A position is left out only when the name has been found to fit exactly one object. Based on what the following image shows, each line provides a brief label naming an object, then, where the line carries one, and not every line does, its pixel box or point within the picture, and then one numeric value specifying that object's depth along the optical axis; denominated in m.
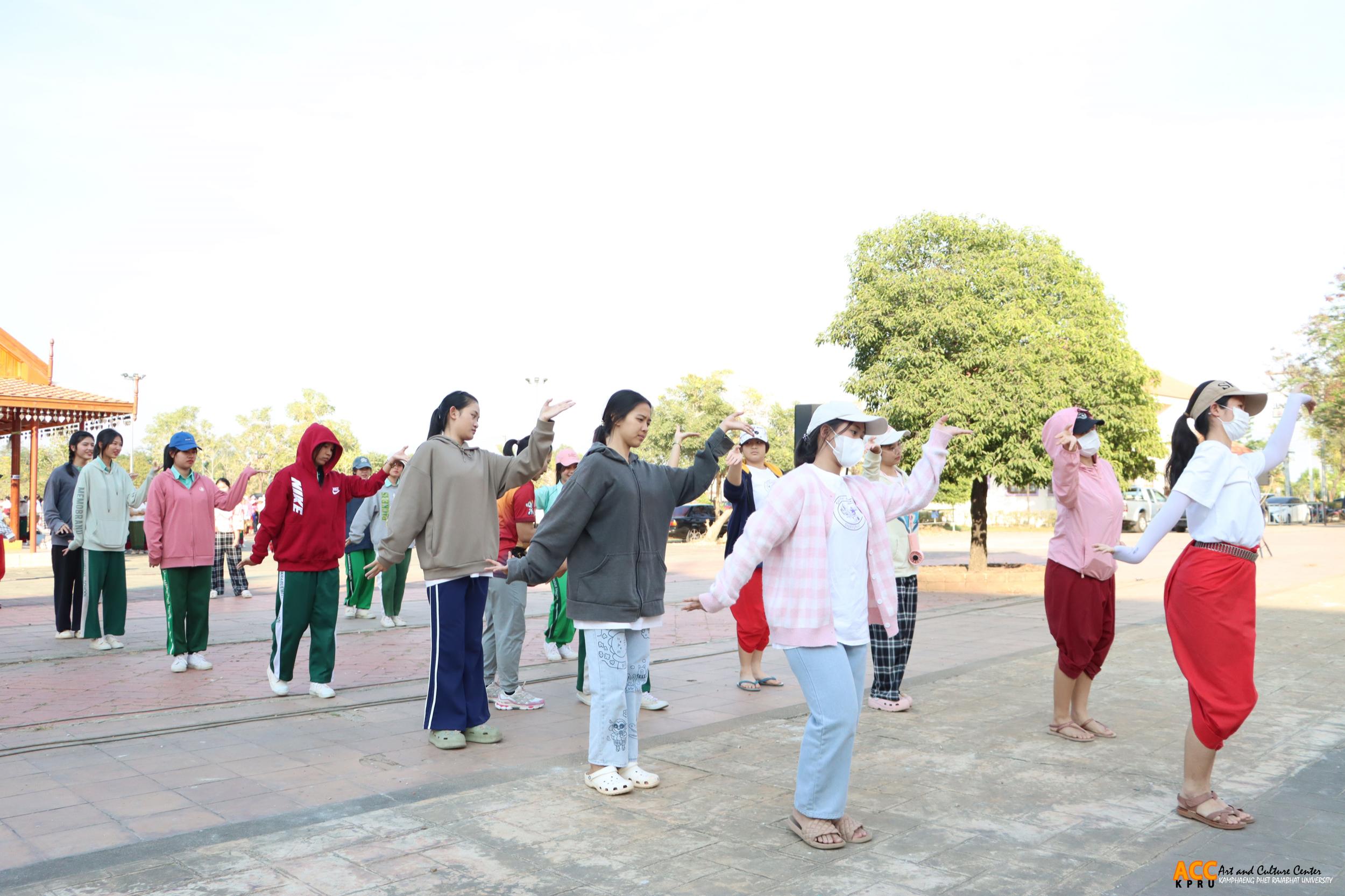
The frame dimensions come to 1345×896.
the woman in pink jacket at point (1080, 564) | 5.48
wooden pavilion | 18.41
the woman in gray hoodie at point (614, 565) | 4.75
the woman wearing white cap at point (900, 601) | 6.42
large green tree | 14.84
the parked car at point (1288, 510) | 46.72
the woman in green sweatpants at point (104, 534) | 8.99
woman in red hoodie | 6.78
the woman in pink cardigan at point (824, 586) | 3.95
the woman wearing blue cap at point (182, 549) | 7.89
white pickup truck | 33.56
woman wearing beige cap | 4.18
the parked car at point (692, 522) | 32.28
